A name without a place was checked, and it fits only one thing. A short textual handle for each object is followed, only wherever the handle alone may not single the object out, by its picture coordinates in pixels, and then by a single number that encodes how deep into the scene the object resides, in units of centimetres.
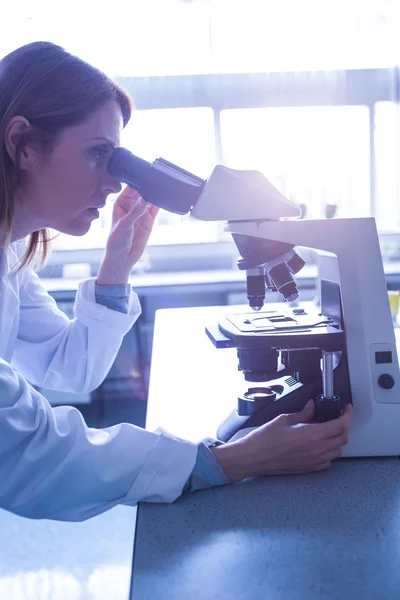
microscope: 86
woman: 71
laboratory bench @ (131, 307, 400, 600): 55
